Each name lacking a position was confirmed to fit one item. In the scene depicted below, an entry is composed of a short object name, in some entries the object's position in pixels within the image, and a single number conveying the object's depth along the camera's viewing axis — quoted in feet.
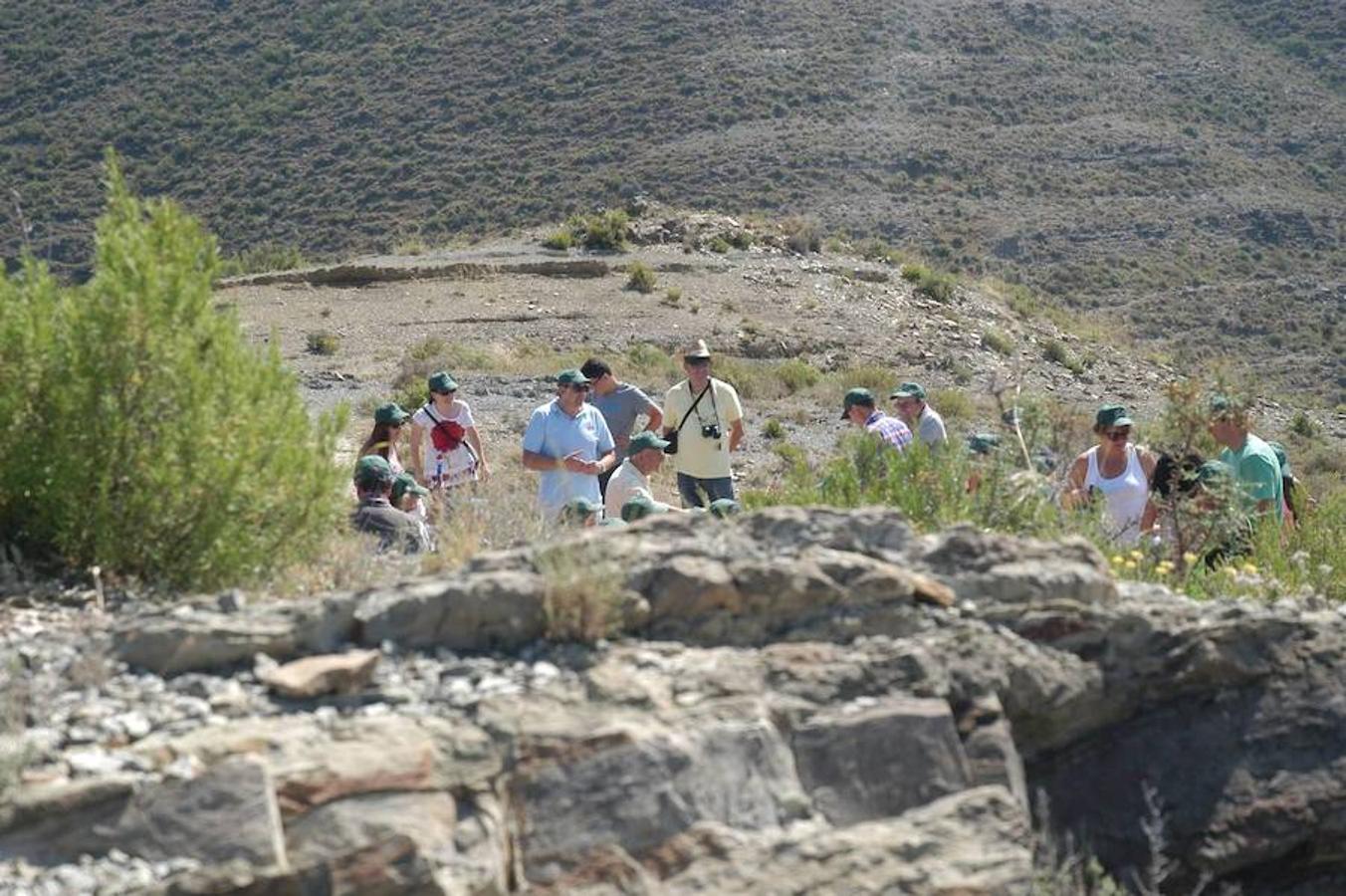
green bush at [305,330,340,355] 92.53
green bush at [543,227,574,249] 130.00
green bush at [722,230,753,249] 133.69
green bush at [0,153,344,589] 21.43
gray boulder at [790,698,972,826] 17.79
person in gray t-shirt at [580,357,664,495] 38.29
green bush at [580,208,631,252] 129.80
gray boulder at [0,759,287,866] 15.28
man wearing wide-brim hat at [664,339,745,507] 35.09
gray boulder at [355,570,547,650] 18.58
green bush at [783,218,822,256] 135.95
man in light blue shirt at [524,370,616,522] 32.53
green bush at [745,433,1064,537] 26.12
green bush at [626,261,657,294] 116.16
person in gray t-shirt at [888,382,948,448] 34.19
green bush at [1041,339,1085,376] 110.73
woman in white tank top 30.66
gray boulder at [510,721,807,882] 16.55
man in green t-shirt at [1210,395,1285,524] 30.60
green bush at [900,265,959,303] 127.03
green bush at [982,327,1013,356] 111.04
